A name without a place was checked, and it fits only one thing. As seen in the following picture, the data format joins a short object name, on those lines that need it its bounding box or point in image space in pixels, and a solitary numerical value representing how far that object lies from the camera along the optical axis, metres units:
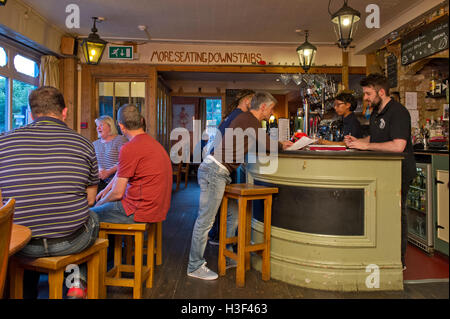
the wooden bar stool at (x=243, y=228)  2.62
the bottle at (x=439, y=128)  3.98
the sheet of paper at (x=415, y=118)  4.71
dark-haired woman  3.63
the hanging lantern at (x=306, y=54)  5.17
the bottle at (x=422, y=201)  3.66
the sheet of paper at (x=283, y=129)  4.03
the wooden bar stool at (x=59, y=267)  1.71
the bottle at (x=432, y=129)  4.11
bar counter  2.55
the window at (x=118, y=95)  6.39
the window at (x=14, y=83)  4.61
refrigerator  3.51
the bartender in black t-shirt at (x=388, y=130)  2.68
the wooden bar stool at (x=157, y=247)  2.88
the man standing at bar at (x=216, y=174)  2.73
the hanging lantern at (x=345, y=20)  3.48
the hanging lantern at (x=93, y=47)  4.85
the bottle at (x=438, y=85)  4.34
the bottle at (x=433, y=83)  4.44
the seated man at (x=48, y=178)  1.70
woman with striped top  3.38
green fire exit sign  6.16
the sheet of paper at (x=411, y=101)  4.78
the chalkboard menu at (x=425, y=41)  3.69
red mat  2.85
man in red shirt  2.35
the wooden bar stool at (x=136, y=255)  2.29
